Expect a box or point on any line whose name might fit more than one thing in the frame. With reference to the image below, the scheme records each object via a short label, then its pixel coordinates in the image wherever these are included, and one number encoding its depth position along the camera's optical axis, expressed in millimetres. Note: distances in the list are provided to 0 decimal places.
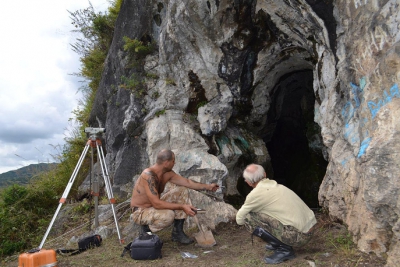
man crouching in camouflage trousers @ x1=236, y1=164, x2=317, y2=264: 3967
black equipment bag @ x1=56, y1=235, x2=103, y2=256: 5352
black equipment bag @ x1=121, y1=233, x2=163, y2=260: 4539
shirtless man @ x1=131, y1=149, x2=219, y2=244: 5012
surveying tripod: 5898
